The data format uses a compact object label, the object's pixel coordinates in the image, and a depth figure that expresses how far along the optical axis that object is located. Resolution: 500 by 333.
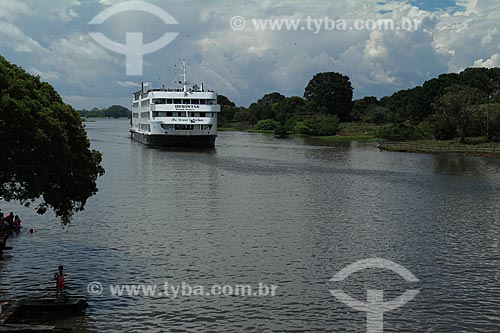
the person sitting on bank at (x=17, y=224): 34.96
